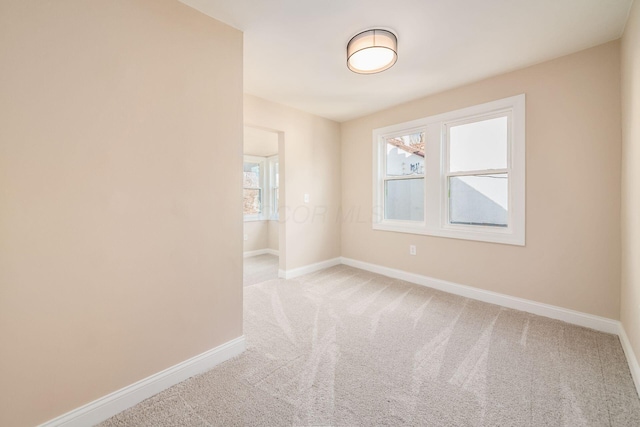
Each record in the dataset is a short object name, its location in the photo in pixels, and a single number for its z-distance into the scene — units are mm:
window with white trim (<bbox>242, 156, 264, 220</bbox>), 5656
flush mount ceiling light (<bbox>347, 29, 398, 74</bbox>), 1910
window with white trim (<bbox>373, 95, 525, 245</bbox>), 2625
